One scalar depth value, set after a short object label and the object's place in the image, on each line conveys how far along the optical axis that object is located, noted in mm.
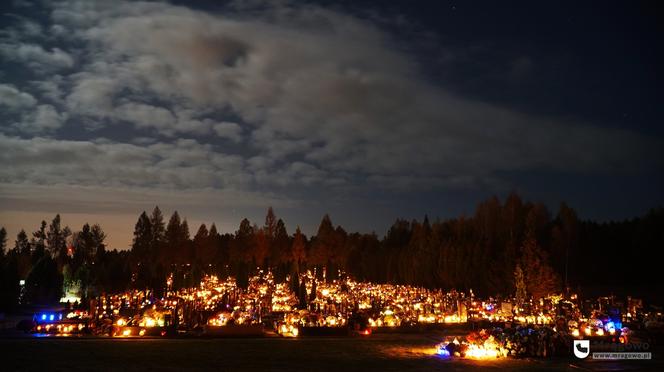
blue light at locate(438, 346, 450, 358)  29578
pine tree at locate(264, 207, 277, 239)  113125
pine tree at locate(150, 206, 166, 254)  107406
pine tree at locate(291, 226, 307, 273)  107000
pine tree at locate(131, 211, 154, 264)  105875
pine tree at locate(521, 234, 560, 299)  58969
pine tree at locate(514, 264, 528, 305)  59031
